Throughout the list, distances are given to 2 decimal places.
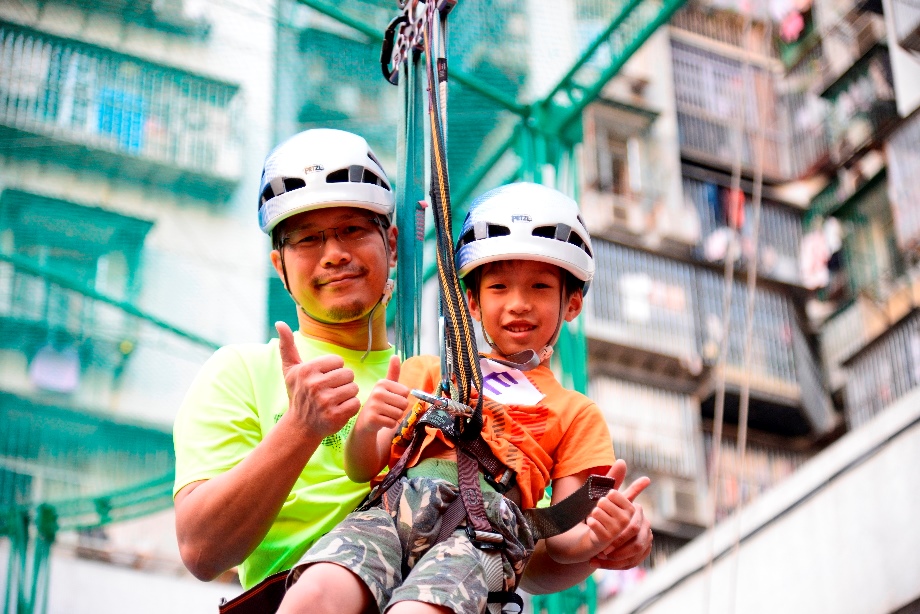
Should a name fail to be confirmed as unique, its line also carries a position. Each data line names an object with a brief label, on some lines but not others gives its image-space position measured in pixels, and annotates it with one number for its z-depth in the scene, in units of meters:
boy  2.85
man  2.94
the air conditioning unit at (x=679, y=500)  19.80
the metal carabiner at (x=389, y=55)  3.72
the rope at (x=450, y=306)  3.06
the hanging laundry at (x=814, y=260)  22.67
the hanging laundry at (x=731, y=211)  22.50
